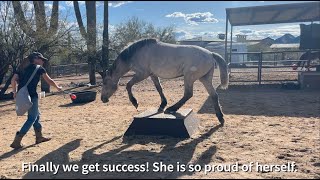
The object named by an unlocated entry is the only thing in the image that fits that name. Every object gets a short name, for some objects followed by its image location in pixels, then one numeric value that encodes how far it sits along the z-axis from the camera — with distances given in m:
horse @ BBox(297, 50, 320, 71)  14.70
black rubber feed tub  10.46
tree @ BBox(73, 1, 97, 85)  16.91
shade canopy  13.62
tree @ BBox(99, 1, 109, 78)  17.48
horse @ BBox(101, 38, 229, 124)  6.20
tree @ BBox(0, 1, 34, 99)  12.21
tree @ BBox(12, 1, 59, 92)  12.59
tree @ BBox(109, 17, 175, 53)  21.42
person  5.50
